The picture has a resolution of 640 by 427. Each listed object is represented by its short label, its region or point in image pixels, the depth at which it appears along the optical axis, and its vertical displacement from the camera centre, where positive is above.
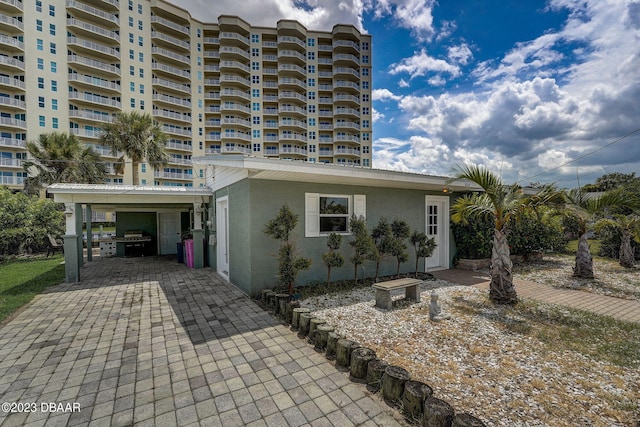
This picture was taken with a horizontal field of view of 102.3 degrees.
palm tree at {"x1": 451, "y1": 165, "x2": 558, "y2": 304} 5.19 +0.01
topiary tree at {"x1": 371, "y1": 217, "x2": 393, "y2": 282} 6.46 -0.70
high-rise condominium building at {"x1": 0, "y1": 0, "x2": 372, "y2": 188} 26.09 +16.84
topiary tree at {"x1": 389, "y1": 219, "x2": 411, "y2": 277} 6.46 -0.71
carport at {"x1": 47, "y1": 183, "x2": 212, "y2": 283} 7.07 +0.46
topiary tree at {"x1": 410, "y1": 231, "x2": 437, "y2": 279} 6.93 -0.91
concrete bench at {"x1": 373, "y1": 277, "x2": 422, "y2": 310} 4.83 -1.54
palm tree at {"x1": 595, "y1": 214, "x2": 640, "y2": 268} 7.70 -0.71
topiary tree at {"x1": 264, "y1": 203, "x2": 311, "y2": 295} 5.13 -0.71
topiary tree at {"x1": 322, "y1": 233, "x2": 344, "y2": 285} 5.64 -0.95
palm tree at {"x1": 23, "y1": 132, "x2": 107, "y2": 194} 16.42 +3.42
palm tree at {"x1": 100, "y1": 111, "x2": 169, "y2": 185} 17.14 +5.24
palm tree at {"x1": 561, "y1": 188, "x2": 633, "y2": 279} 6.71 -0.05
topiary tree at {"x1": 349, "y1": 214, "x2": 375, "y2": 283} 6.09 -0.73
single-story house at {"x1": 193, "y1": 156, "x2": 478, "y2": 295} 5.51 +0.16
